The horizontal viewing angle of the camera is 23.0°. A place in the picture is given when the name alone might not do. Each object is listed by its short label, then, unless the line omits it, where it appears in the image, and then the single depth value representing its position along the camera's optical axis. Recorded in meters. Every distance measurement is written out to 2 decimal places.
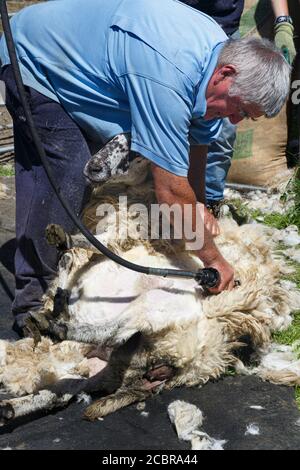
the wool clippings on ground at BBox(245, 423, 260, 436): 3.10
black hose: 3.11
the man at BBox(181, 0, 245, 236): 4.88
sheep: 3.30
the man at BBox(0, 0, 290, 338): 3.12
